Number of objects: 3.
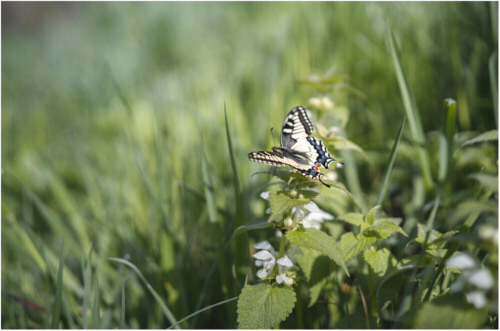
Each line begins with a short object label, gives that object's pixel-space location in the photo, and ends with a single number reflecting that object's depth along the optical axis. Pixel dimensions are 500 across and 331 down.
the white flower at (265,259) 0.74
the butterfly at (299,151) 0.69
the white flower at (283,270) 0.70
